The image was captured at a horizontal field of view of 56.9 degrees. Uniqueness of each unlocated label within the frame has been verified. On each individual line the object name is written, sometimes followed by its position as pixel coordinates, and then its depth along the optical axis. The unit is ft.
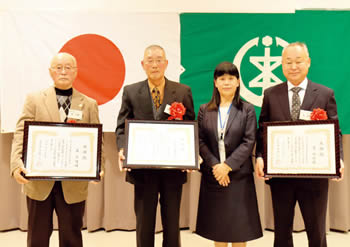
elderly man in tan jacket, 6.39
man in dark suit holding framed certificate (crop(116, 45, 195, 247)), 6.80
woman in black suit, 6.62
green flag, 10.11
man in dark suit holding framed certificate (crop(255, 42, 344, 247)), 6.40
